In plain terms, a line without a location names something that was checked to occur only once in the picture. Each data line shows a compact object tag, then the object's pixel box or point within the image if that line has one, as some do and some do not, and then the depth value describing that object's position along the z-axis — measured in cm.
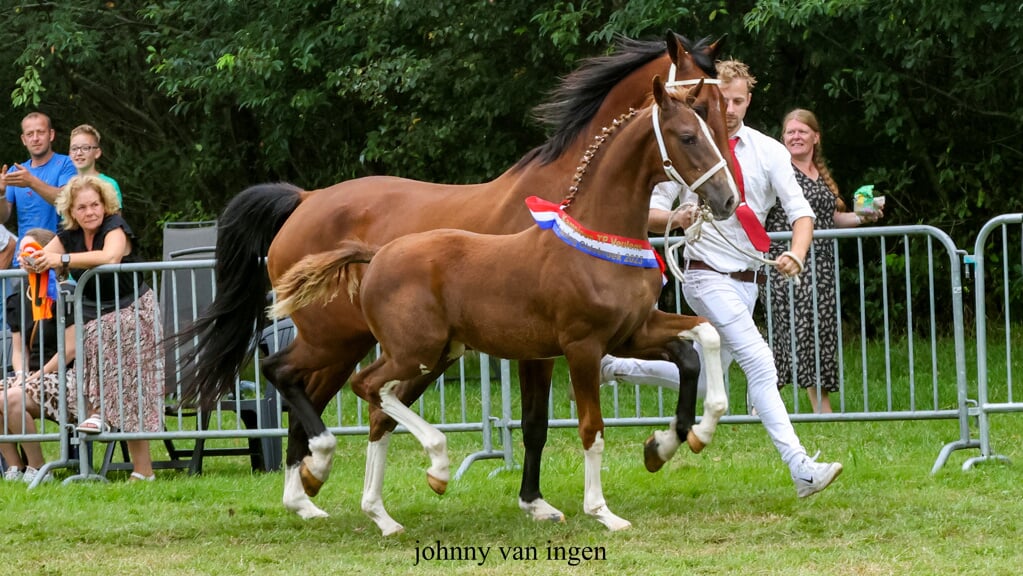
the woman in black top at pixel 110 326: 1658
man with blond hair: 1233
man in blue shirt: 1936
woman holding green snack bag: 1733
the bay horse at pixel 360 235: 1234
